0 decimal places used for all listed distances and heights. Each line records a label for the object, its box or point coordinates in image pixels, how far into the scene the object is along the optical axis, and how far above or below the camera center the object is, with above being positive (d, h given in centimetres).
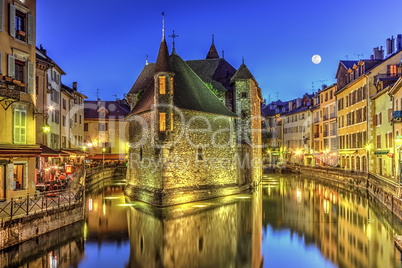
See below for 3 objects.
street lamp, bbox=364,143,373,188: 3665 -58
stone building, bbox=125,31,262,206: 2923 +98
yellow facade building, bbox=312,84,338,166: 5586 +250
